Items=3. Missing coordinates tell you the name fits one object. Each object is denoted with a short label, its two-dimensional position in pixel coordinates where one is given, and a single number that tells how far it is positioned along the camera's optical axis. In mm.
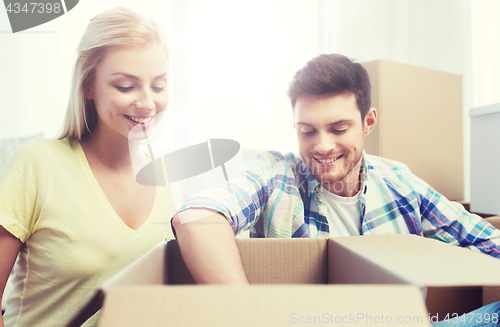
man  749
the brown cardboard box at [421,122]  1155
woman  572
